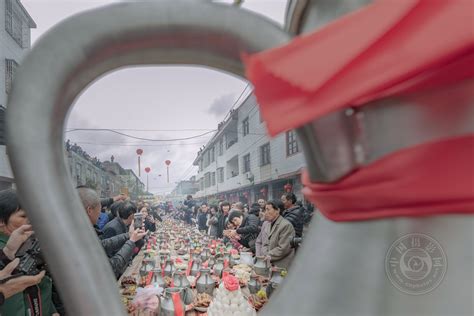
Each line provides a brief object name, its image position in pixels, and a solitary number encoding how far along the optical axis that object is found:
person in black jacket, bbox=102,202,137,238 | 2.19
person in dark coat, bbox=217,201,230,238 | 3.70
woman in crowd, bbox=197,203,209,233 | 4.46
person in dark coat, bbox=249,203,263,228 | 3.21
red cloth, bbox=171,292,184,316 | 0.93
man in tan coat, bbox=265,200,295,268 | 2.13
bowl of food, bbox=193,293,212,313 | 1.19
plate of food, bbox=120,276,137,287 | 1.73
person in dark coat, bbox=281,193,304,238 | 2.69
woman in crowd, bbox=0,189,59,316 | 1.19
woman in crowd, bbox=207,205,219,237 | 3.72
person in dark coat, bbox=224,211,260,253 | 3.03
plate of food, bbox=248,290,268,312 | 1.19
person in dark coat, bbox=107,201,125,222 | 2.41
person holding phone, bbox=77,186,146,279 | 1.16
